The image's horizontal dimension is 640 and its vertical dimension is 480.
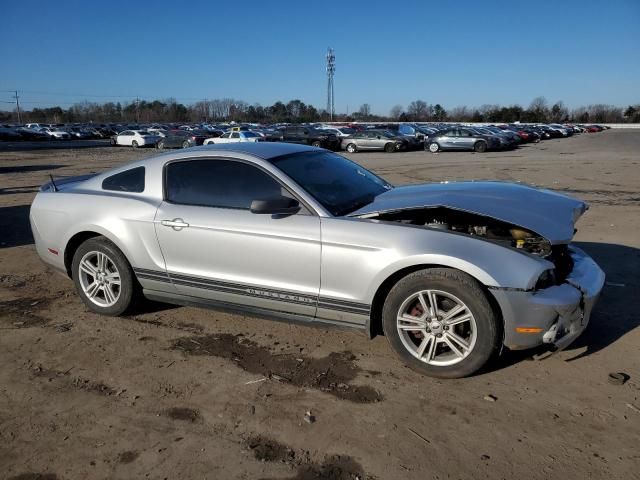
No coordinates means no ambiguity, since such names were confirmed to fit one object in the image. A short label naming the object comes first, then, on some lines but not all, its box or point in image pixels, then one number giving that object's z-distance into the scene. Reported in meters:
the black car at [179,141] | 36.92
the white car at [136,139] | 40.62
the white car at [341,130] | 36.25
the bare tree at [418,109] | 150.12
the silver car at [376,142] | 32.31
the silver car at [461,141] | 31.05
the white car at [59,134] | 57.28
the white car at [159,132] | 43.06
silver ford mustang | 3.33
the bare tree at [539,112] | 112.69
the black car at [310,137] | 32.72
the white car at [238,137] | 32.56
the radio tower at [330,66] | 99.81
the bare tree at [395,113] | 158.27
